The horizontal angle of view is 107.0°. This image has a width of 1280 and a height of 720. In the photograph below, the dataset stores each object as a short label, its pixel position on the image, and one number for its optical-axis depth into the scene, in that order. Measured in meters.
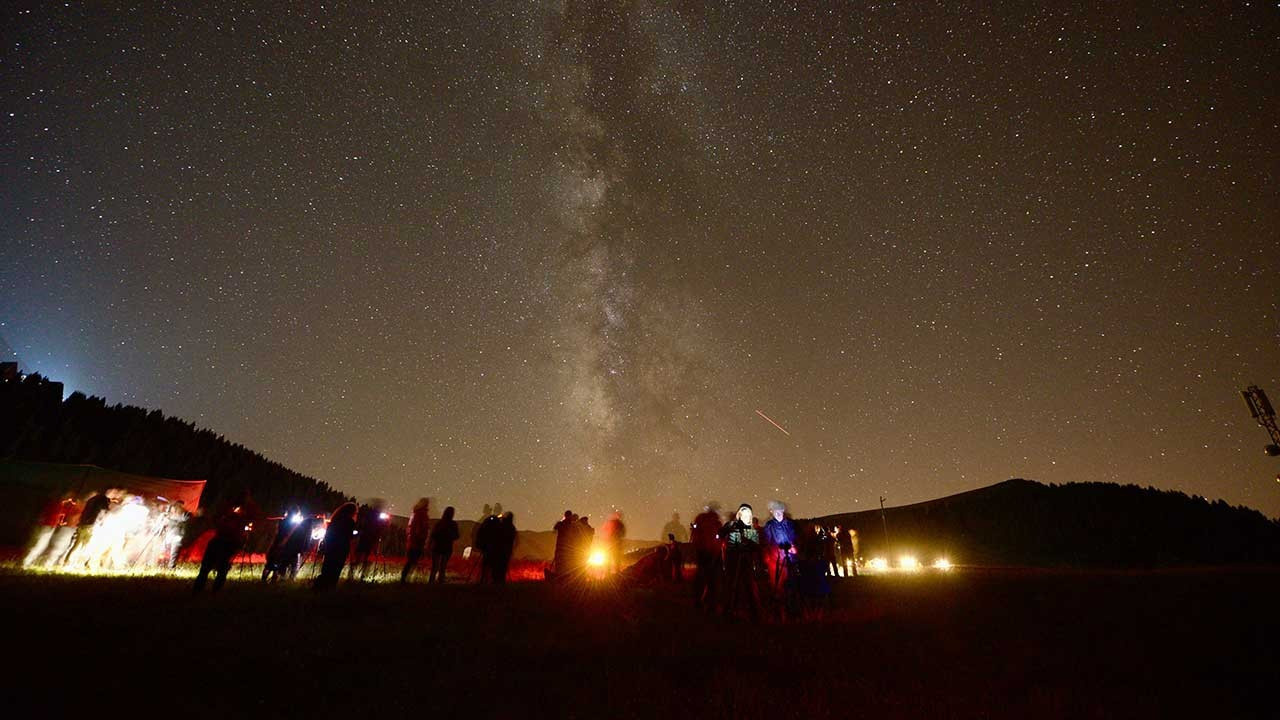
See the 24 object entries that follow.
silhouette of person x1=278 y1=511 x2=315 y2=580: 12.05
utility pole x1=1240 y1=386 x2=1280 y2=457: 22.34
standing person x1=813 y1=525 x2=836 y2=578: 10.56
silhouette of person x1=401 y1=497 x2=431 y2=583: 13.01
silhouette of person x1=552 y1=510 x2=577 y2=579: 15.15
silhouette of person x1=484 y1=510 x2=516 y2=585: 13.01
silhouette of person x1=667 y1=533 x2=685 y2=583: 15.62
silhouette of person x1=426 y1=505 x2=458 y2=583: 12.67
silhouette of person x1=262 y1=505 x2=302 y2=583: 11.91
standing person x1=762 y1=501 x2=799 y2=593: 9.61
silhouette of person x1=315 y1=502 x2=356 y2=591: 10.15
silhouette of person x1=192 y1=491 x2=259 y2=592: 8.88
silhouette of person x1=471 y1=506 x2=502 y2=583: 13.16
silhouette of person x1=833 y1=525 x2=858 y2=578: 20.95
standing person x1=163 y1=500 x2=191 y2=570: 15.83
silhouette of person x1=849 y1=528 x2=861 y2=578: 20.03
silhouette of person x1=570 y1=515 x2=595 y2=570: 15.76
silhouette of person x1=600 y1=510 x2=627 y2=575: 16.77
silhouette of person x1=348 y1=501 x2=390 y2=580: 13.33
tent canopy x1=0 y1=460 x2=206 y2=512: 17.91
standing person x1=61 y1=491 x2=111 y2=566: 12.35
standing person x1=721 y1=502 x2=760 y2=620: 9.22
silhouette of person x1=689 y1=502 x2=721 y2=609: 10.21
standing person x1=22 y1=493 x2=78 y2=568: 12.95
